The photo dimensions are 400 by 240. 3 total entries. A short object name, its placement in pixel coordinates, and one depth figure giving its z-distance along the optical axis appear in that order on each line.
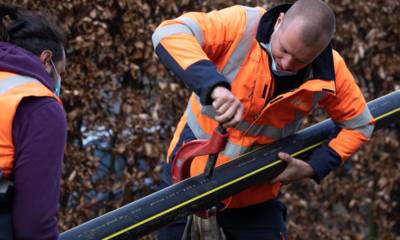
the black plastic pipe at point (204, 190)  5.90
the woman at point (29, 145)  4.71
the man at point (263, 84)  6.39
